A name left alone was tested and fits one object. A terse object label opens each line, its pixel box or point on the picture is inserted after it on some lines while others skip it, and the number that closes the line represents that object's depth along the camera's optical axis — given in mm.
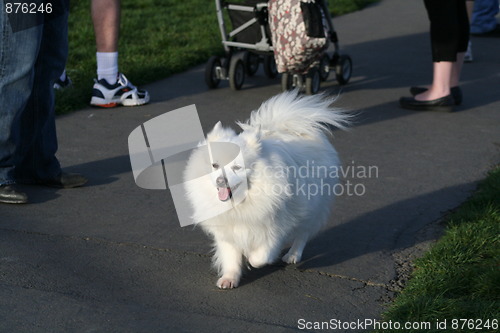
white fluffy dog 3773
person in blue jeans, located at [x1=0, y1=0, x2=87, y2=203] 4859
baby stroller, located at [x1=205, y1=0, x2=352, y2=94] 6750
